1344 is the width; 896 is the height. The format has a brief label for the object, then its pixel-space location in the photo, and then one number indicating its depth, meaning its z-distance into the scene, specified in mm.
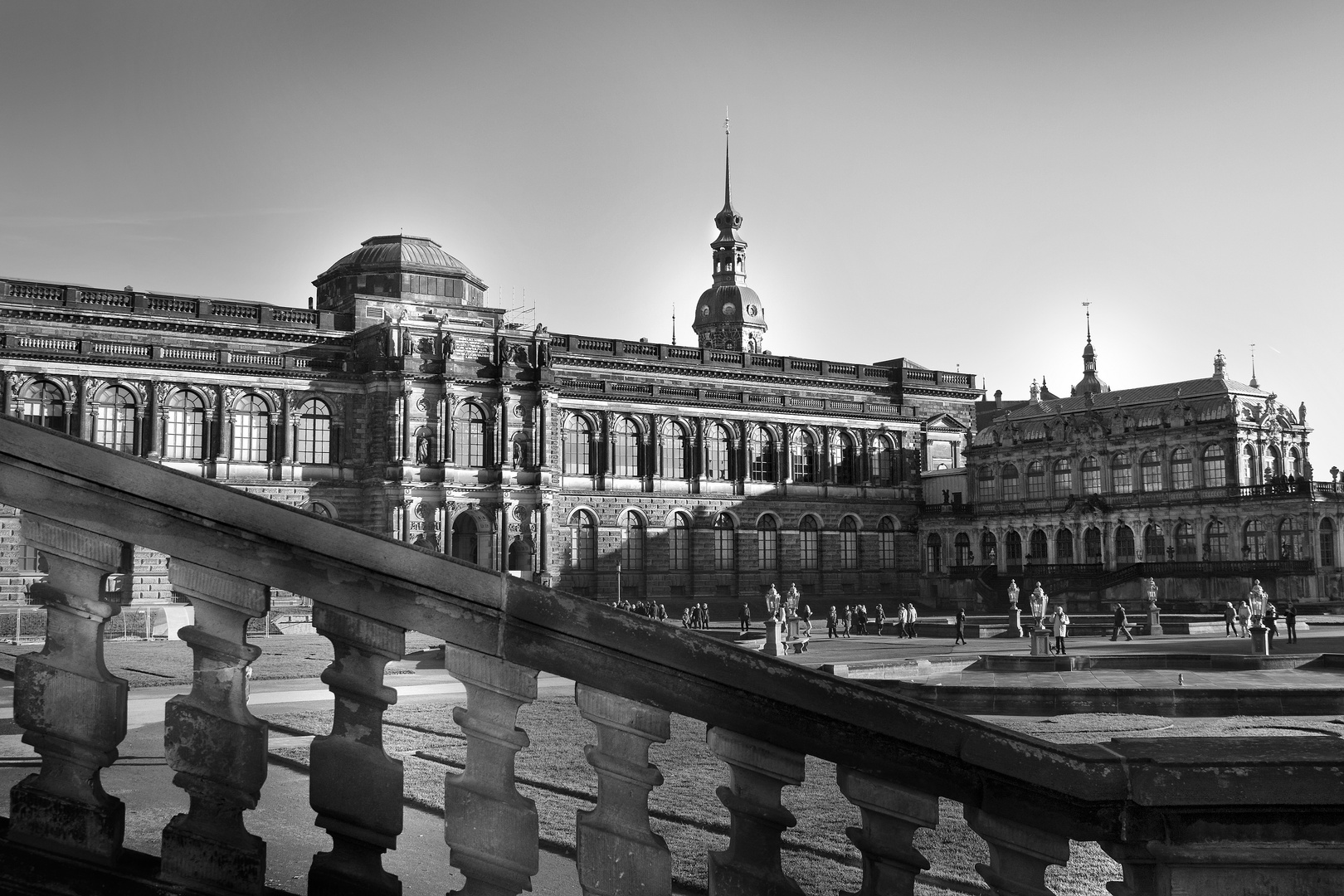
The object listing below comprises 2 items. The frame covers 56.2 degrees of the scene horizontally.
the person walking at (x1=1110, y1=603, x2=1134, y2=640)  41375
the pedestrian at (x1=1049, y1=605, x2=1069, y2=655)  34531
